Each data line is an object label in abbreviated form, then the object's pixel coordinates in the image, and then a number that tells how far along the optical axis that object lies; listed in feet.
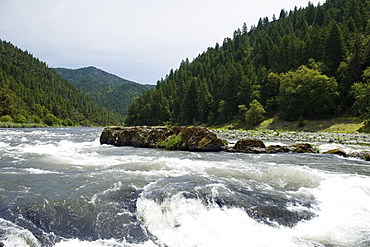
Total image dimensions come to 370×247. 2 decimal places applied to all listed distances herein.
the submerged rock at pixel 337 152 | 62.18
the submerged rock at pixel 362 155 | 56.26
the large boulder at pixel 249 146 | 68.07
